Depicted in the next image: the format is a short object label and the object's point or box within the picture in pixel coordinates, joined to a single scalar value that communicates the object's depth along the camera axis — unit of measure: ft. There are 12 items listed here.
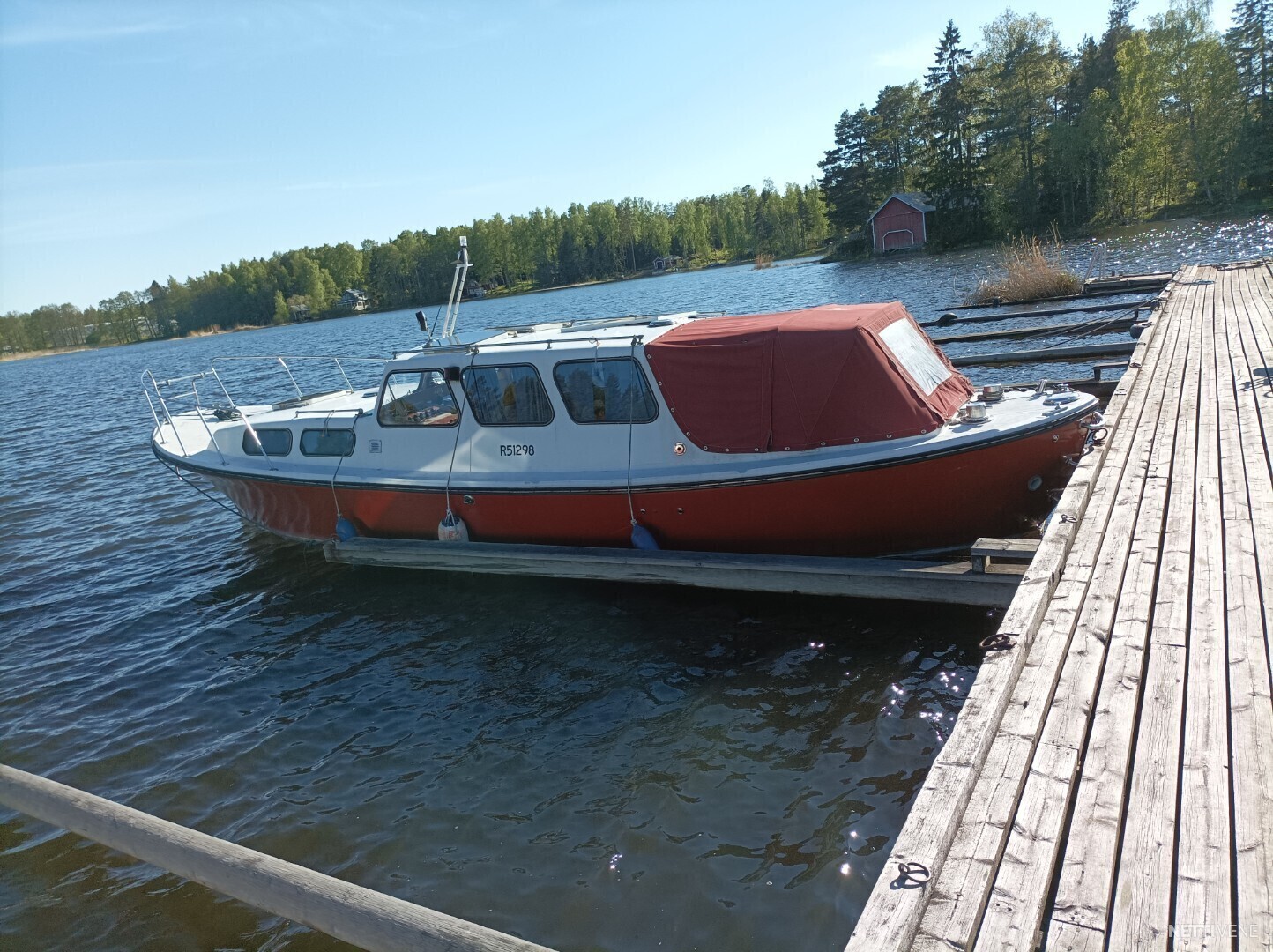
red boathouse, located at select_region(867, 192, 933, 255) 220.84
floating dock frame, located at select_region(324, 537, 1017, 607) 24.63
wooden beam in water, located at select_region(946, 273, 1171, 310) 82.02
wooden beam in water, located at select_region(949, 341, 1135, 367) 55.42
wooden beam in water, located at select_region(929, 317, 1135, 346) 64.90
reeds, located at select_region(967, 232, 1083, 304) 86.43
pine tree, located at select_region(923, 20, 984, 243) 215.10
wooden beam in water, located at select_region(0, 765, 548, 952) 12.01
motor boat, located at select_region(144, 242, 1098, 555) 27.07
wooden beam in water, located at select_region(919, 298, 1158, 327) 73.46
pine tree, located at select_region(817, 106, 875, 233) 256.73
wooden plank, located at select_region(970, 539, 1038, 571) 23.63
